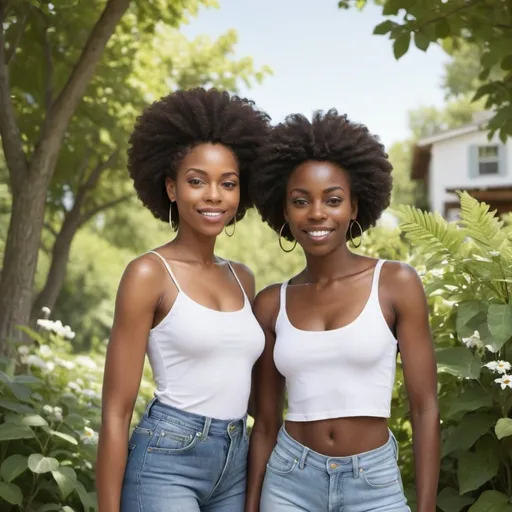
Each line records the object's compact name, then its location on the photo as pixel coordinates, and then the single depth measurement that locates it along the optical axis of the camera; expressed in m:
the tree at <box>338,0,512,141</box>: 5.09
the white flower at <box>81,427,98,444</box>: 4.28
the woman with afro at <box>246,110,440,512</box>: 2.77
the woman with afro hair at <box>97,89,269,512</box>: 2.75
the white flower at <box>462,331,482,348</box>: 3.62
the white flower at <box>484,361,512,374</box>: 3.39
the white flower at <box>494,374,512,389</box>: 3.36
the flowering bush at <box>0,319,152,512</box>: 3.94
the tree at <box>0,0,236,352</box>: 5.64
